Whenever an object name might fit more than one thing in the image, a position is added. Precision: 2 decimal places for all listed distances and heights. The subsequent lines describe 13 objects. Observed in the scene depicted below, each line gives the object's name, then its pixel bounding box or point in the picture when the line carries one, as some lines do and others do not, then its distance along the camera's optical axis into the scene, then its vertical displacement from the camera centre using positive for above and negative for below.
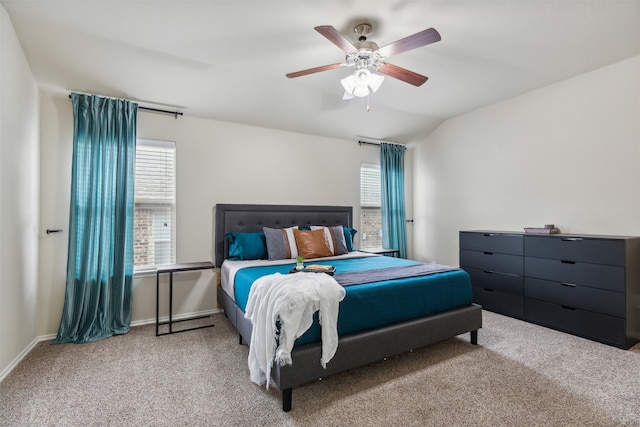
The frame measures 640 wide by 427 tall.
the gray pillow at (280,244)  3.46 -0.30
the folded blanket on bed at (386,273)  2.35 -0.47
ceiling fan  2.00 +1.16
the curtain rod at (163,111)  3.35 +1.21
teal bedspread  2.10 -0.62
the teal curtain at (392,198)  4.91 +0.33
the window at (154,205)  3.38 +0.15
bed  1.88 -0.82
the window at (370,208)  4.92 +0.17
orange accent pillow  3.56 -0.31
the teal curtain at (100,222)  2.88 -0.04
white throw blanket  1.80 -0.60
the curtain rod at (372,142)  4.86 +1.23
